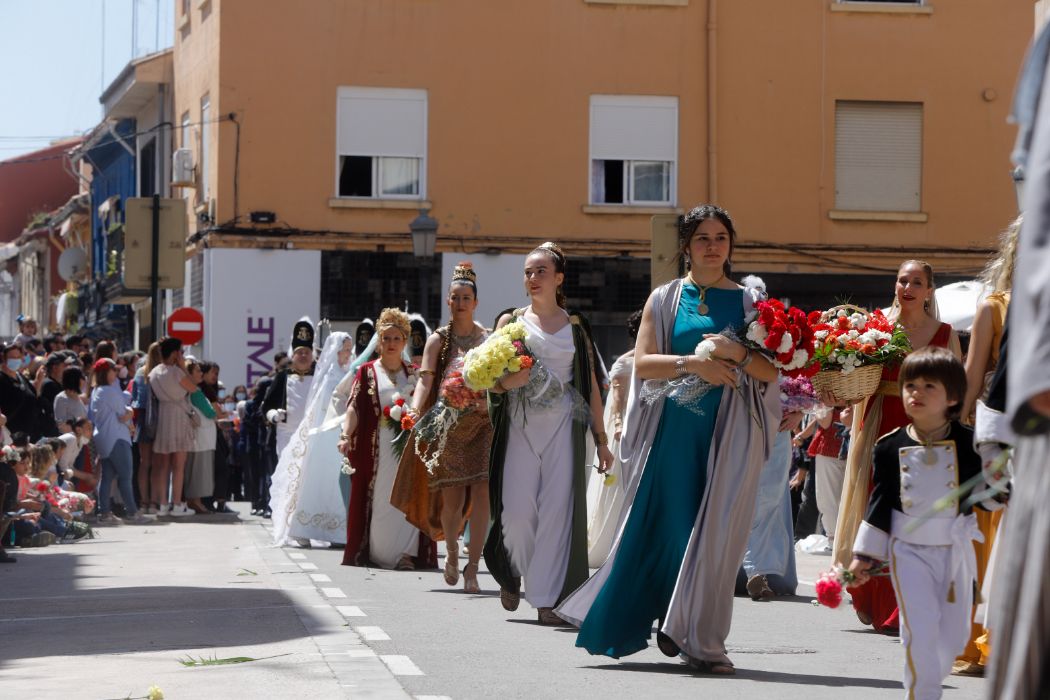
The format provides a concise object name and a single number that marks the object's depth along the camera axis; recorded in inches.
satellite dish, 2030.0
